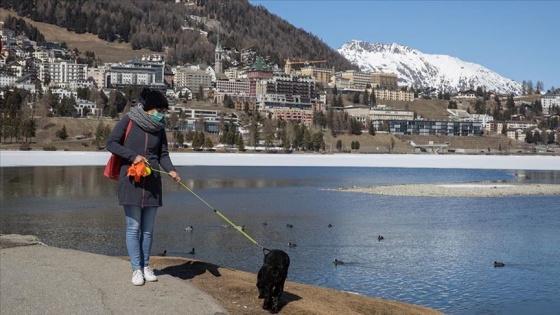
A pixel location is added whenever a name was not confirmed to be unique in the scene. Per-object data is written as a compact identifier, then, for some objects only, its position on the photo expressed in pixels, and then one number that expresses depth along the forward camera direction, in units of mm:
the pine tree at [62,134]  107625
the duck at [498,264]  16578
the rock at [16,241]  11987
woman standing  8523
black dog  7969
